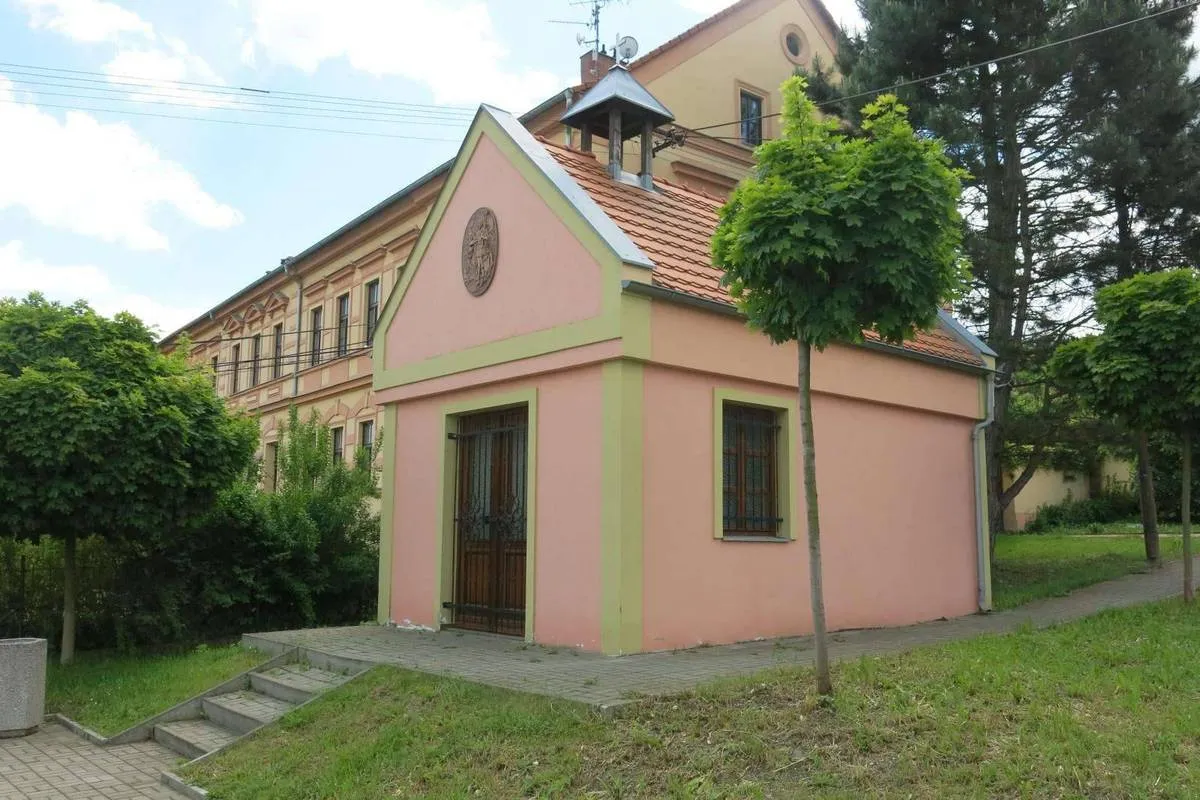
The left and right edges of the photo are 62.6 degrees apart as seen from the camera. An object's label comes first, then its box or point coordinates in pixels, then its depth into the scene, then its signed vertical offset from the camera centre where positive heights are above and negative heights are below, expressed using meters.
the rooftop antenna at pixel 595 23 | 16.14 +7.93
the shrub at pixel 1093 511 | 31.39 -0.17
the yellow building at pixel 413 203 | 21.38 +7.17
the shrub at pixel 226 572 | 12.79 -0.93
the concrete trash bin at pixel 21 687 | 9.13 -1.70
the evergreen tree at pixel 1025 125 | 15.08 +6.01
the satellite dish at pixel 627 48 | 15.58 +7.21
